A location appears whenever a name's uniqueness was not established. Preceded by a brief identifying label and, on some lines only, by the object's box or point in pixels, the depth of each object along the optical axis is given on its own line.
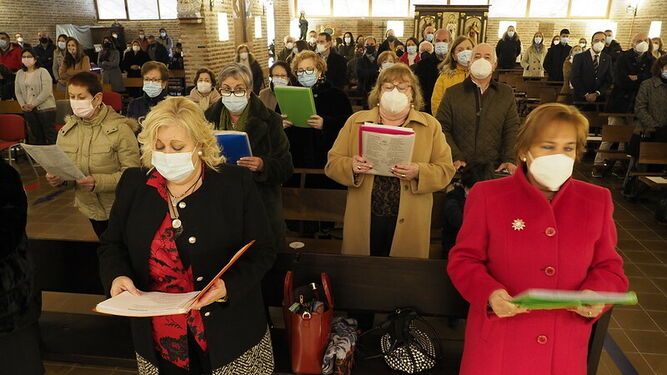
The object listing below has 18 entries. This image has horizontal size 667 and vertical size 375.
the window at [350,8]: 21.62
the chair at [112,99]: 7.52
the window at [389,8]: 21.38
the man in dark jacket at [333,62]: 8.29
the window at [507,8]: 20.52
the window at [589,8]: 20.06
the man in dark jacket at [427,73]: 6.80
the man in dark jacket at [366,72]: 10.04
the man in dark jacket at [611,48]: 10.25
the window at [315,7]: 21.69
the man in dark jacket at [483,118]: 3.75
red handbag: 2.35
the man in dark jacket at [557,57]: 12.77
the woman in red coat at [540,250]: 1.78
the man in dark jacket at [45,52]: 13.14
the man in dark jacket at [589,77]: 9.23
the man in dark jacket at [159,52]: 15.11
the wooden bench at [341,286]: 2.67
